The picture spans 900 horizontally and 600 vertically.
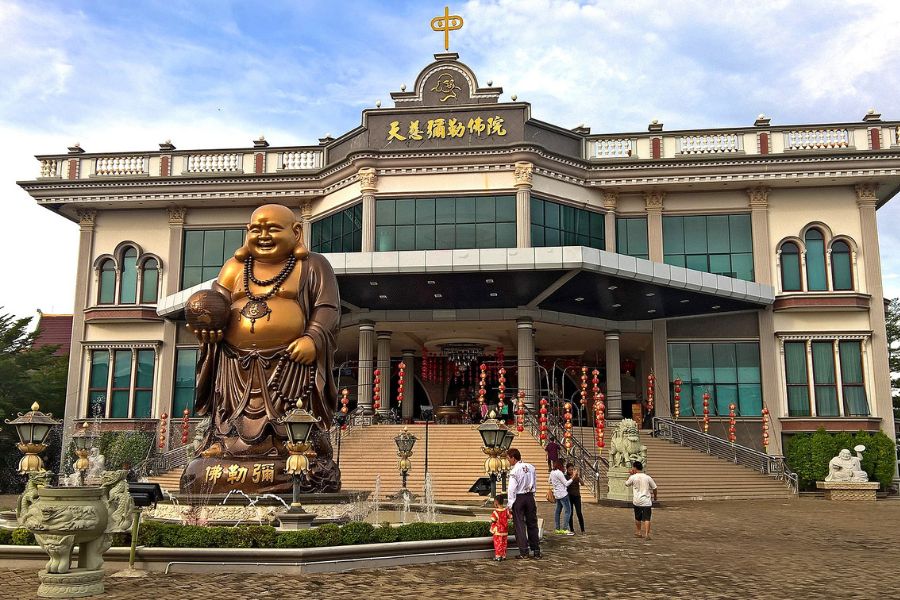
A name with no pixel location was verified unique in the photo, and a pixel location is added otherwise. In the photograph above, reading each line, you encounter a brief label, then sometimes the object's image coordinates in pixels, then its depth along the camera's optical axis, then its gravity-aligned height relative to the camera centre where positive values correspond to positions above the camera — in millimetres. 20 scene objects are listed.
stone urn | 8109 -919
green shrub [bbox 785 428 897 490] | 27141 -453
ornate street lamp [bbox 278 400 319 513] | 10711 +16
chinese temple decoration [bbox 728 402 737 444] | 28500 +466
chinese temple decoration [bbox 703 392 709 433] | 28734 +929
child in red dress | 11000 -1173
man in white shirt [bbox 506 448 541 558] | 11180 -871
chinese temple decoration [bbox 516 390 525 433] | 25594 +771
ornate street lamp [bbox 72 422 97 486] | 13859 -177
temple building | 29078 +7413
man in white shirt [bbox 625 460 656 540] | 13414 -913
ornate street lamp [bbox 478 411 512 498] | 12484 -35
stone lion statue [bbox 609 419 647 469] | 20625 -150
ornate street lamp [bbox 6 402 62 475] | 12789 +57
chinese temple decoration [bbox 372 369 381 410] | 28275 +1629
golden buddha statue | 12445 +1335
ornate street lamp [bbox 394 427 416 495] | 17766 -181
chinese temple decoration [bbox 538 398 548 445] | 24766 +405
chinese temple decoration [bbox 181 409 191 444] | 30103 +507
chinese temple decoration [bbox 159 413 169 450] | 31125 +445
